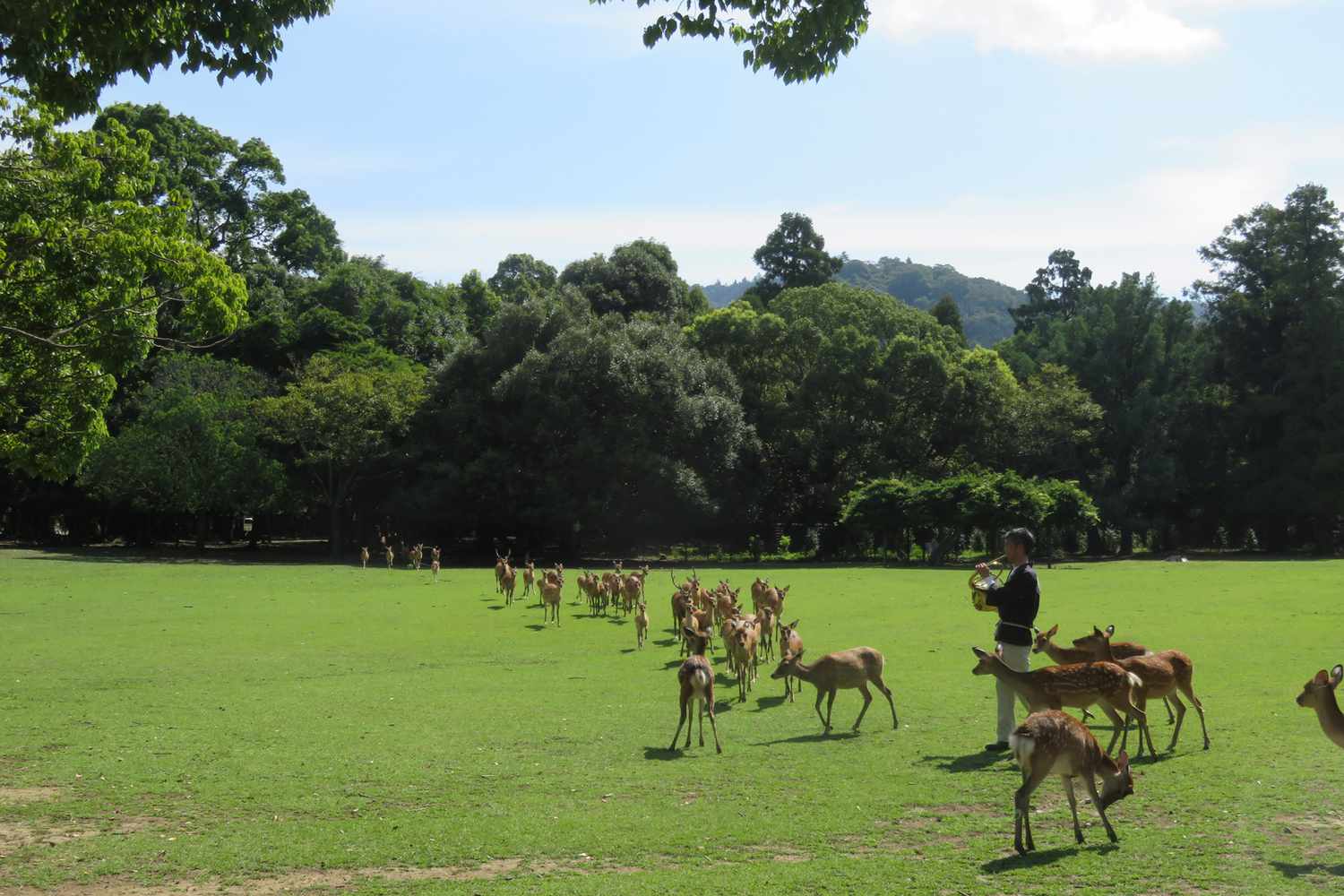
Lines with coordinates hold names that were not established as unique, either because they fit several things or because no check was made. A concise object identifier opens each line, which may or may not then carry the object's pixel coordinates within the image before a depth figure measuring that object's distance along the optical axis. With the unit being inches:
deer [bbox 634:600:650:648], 791.7
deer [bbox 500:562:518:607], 1128.2
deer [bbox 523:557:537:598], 1157.8
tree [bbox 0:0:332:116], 377.7
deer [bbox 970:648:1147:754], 393.4
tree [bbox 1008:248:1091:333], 4429.1
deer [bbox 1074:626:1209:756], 431.5
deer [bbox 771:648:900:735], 498.0
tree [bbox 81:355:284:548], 1898.4
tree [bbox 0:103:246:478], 711.1
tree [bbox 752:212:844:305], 3612.2
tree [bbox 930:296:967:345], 3393.2
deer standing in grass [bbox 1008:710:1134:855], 307.0
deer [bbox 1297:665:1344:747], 335.6
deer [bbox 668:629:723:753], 454.9
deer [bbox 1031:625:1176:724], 483.5
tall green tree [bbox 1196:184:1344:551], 2226.9
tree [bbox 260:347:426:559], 1927.9
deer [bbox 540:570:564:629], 944.9
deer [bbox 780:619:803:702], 593.0
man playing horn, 430.3
